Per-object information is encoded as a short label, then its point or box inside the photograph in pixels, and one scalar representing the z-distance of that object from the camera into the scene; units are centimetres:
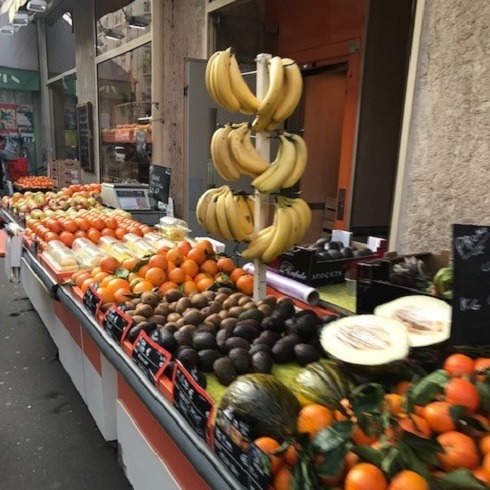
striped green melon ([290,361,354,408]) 121
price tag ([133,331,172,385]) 152
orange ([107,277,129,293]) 225
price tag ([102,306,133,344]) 184
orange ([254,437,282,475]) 100
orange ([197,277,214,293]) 225
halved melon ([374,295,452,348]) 135
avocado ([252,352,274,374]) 147
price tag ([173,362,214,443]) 124
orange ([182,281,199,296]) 225
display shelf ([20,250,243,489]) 116
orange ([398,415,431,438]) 97
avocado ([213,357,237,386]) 145
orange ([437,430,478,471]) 90
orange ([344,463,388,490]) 87
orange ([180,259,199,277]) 239
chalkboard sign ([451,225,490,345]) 121
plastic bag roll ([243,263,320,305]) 204
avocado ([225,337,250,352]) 155
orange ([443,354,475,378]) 115
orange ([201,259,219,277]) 241
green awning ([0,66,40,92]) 1302
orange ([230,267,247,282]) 234
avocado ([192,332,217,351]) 159
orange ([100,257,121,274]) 258
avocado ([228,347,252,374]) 147
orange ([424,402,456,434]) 98
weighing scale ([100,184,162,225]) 491
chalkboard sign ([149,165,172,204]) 461
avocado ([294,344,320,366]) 155
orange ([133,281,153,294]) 219
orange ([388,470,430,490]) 84
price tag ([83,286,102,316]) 216
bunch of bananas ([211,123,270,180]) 184
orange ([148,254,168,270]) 239
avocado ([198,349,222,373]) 153
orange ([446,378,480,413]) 102
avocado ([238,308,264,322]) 174
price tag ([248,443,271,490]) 96
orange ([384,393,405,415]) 104
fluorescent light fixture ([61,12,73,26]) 1165
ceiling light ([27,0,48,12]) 753
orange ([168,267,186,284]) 233
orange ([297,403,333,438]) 109
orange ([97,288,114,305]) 220
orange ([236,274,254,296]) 222
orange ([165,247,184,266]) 247
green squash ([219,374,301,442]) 110
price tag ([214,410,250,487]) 105
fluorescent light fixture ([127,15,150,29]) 662
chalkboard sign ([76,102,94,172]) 873
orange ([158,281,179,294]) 223
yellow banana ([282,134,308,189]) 185
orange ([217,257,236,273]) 243
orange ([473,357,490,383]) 111
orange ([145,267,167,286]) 229
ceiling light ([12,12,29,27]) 857
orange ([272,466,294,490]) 96
